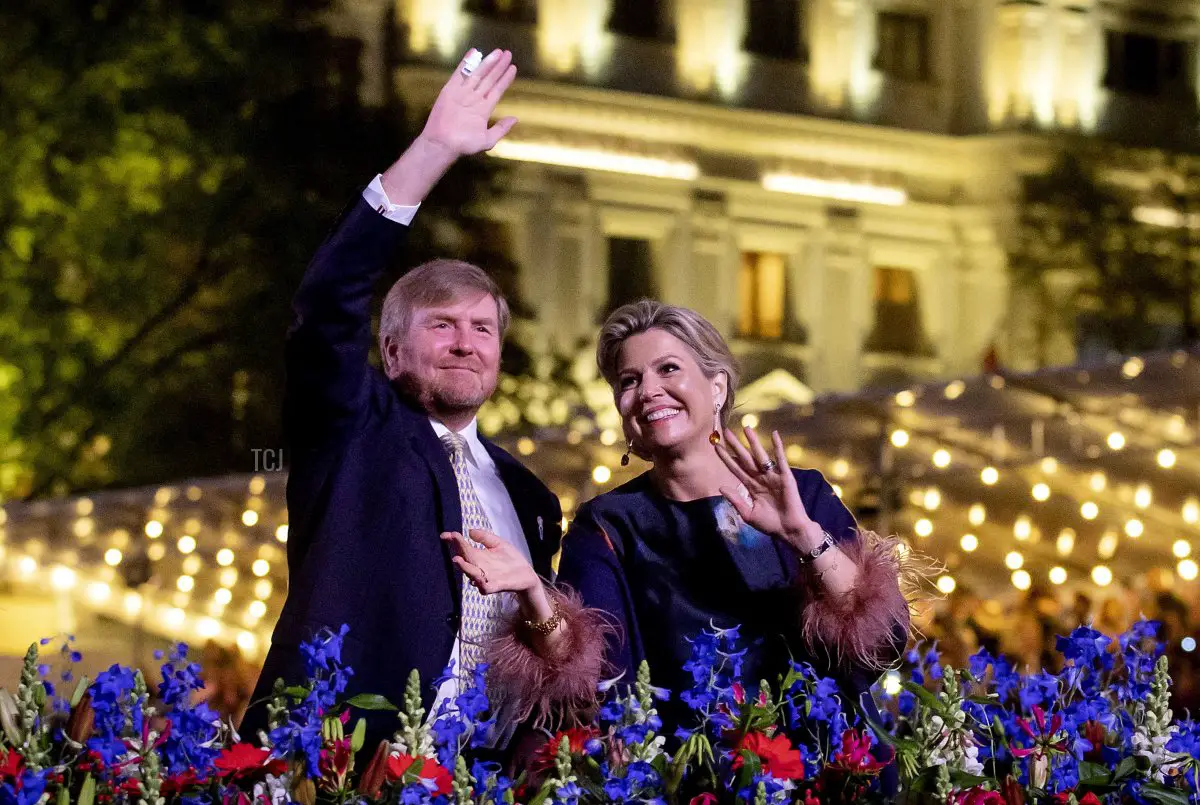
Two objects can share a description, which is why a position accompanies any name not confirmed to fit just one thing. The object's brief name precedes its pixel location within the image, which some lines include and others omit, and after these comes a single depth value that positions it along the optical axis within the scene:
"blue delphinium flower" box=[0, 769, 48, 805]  5.28
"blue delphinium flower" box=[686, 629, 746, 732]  5.81
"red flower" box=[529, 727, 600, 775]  5.69
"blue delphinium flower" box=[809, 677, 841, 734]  5.89
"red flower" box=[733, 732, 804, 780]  5.60
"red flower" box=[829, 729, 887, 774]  5.70
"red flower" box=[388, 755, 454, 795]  5.43
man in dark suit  6.98
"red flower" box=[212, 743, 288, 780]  5.45
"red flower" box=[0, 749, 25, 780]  5.52
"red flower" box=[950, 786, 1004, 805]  5.64
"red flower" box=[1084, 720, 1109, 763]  6.18
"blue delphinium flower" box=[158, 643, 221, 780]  5.69
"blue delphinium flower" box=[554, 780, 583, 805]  5.45
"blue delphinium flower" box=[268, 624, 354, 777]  5.46
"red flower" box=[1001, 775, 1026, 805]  5.61
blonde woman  6.75
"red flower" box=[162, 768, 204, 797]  5.63
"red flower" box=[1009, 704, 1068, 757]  5.99
